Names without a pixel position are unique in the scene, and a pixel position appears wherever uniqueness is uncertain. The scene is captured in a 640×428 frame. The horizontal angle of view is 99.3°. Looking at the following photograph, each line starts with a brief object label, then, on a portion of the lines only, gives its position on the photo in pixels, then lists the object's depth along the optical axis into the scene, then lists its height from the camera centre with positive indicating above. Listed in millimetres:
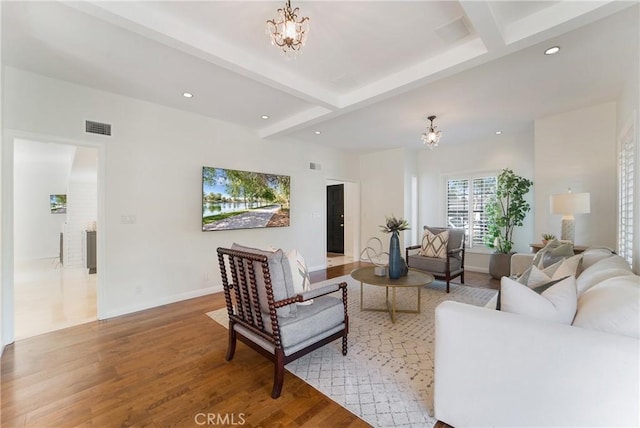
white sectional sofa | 1166 -730
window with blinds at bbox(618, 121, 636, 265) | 2598 +204
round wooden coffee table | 3084 -799
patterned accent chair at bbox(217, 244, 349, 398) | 1920 -791
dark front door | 8297 -170
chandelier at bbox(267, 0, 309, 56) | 1782 +1225
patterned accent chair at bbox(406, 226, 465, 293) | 4297 -803
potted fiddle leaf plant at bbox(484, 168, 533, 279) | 4855 -67
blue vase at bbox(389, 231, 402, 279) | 3289 -576
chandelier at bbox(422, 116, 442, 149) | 4113 +1154
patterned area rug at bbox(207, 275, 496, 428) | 1765 -1273
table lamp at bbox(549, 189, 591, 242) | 3391 +65
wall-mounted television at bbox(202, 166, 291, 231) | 4254 +236
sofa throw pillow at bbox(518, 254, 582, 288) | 1842 -457
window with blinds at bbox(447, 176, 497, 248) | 5742 +193
